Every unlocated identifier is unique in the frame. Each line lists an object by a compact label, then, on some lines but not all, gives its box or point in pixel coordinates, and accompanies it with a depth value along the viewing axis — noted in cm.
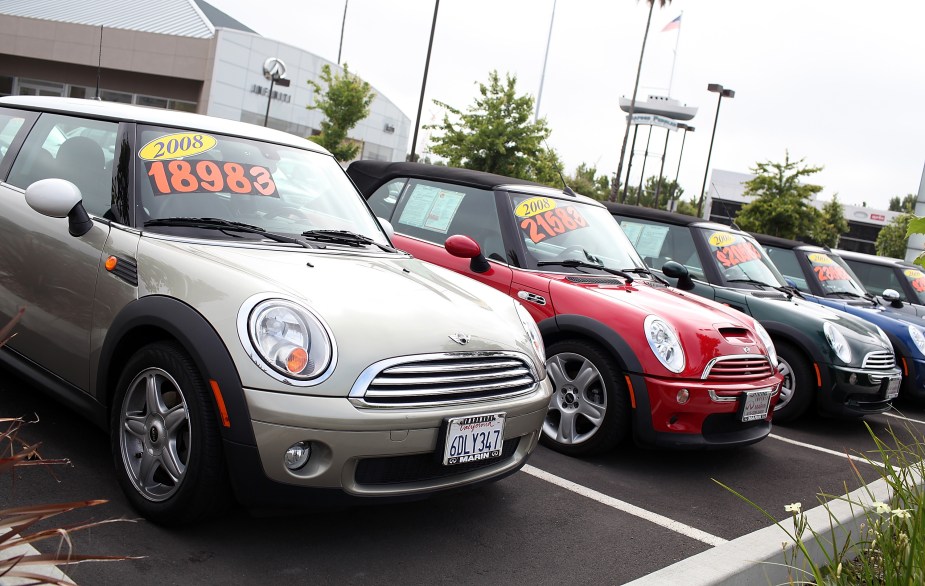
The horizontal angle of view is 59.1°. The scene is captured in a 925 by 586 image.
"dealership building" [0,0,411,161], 4200
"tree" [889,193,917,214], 9444
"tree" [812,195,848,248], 5302
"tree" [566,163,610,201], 6821
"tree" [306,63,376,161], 3222
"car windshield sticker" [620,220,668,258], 831
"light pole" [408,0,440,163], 2488
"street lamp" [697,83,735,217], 3606
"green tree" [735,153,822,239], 2698
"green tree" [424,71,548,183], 2230
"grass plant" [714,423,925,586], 247
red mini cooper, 484
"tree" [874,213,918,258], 4834
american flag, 4291
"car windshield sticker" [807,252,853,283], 953
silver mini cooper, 292
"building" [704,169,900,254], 7294
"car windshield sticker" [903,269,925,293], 1120
